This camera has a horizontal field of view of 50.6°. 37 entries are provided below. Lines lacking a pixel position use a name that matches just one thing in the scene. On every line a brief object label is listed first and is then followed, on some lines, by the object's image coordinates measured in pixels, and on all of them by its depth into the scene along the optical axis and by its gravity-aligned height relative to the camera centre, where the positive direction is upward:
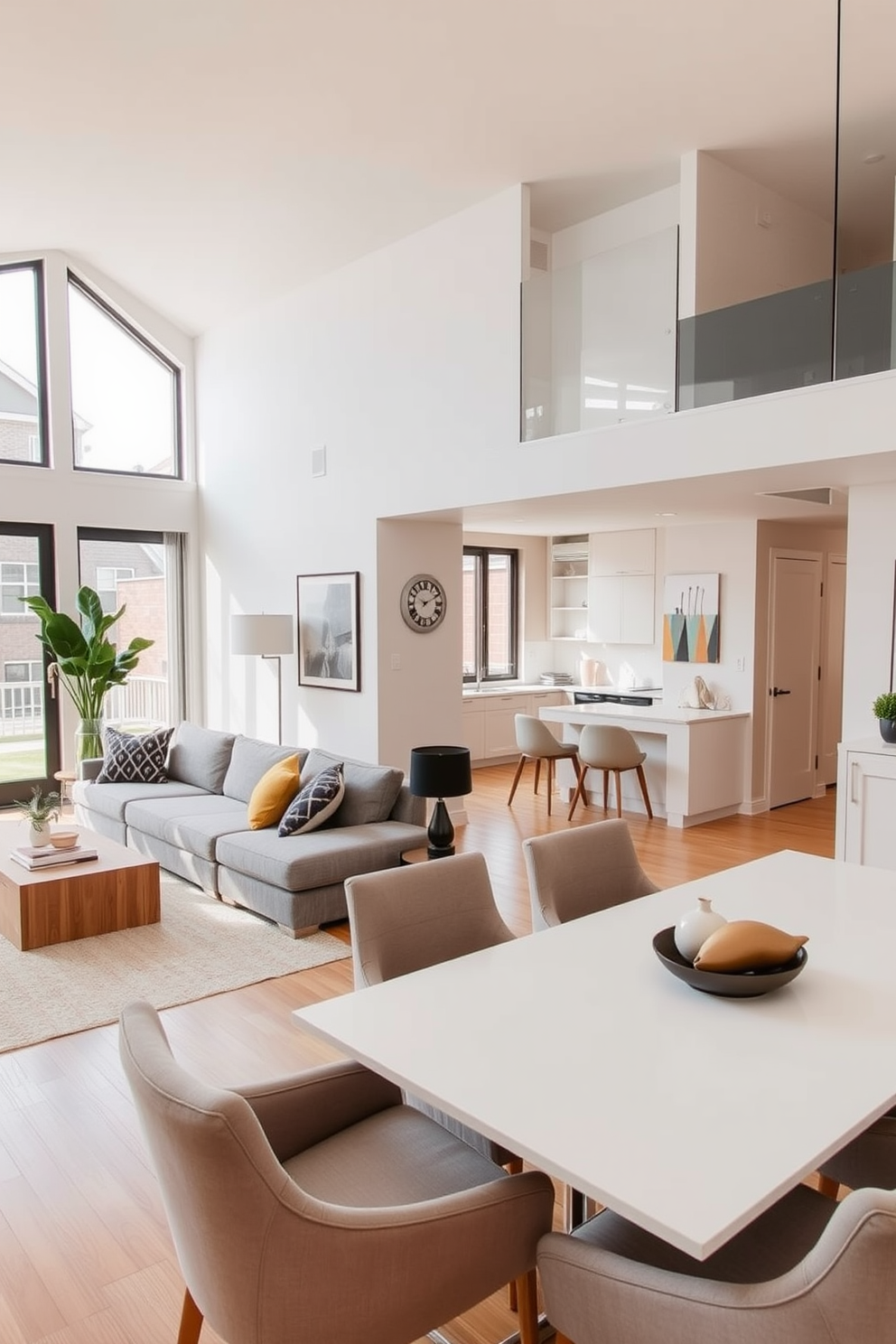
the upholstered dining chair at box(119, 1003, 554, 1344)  1.43 -1.00
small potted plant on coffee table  4.86 -1.03
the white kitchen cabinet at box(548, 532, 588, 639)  10.33 +0.33
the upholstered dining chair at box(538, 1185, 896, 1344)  1.22 -0.99
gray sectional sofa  4.74 -1.18
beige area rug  3.85 -1.60
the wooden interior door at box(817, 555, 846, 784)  8.39 -0.41
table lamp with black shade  4.09 -0.71
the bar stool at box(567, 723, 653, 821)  7.04 -0.98
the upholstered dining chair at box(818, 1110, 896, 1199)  1.97 -1.14
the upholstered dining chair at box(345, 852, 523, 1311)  2.39 -0.80
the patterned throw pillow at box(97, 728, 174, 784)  6.69 -1.02
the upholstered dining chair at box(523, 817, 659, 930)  2.83 -0.79
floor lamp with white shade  7.14 -0.14
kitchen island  7.19 -1.09
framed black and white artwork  7.19 -0.11
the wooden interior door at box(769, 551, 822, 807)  7.77 -0.48
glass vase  7.78 -1.01
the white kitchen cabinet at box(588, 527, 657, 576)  9.20 +0.64
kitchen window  10.27 +0.04
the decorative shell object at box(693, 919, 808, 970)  1.99 -0.70
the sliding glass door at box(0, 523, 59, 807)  7.97 -0.49
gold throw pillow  5.28 -1.01
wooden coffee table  4.55 -1.40
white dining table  1.40 -0.81
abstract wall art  7.79 -0.01
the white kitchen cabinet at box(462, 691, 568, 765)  9.59 -1.06
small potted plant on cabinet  5.15 -0.53
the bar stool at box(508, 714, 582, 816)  7.52 -1.00
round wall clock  7.19 +0.11
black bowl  1.97 -0.75
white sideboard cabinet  4.99 -0.99
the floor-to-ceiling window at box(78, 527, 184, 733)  8.55 +0.10
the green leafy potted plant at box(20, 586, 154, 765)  7.63 -0.34
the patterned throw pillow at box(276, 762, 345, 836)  5.04 -1.00
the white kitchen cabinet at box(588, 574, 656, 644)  9.27 +0.08
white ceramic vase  2.09 -0.69
